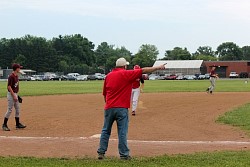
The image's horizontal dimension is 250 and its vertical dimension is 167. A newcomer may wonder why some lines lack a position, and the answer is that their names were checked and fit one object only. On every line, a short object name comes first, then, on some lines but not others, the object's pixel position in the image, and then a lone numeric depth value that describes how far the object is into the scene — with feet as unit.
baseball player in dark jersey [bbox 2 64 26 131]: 42.68
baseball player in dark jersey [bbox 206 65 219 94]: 91.63
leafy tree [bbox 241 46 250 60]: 639.72
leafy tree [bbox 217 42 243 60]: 592.19
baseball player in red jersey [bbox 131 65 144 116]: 55.21
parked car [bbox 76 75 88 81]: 298.88
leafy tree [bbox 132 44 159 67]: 447.83
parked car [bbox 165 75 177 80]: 309.55
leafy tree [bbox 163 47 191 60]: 510.17
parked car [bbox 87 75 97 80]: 307.09
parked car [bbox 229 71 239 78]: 345.10
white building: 395.55
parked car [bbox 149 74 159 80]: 318.06
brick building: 388.78
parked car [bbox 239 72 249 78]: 339.32
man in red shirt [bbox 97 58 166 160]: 28.12
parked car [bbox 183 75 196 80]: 307.37
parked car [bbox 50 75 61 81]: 308.42
